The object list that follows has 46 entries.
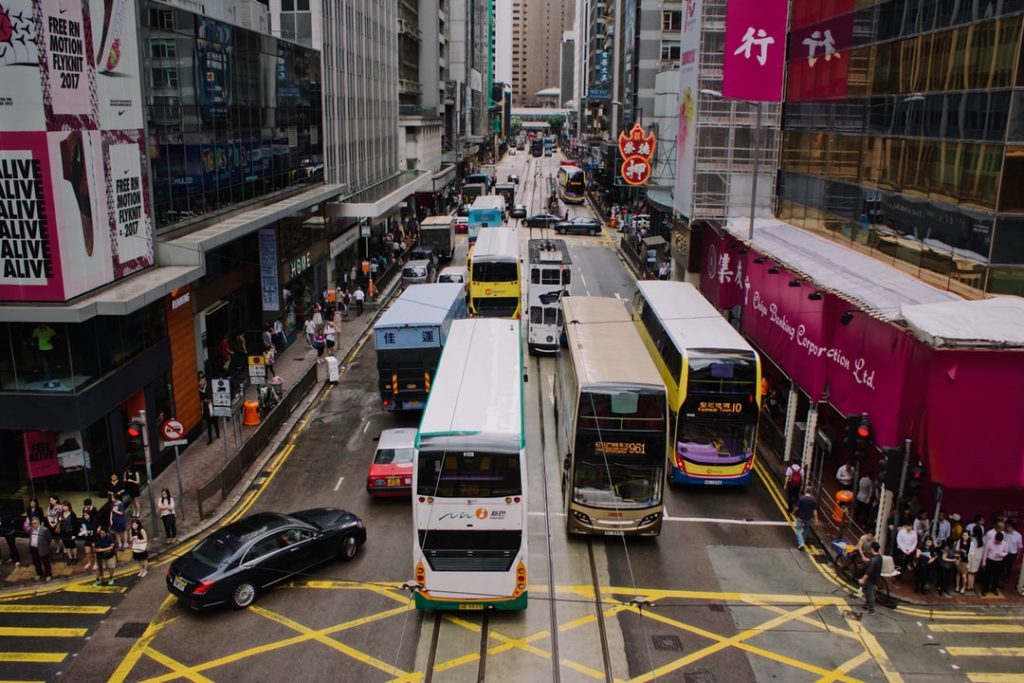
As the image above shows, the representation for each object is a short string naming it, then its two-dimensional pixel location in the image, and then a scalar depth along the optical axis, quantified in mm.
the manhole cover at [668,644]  15117
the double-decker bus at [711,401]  20922
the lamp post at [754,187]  27784
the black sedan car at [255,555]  15953
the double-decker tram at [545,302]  34375
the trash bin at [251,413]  26641
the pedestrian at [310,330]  35112
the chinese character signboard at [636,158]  38875
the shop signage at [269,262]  32500
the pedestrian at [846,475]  20297
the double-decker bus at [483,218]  56156
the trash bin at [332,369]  31183
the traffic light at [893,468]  16438
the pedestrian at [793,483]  20828
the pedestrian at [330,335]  33781
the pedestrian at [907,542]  17312
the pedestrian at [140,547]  17500
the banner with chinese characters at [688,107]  39688
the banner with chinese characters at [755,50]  29891
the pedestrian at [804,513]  18953
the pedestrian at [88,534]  17750
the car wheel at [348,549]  18312
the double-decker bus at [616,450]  18328
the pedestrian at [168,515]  18844
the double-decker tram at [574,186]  96688
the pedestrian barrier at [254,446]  20875
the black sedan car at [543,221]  74750
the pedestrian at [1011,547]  17188
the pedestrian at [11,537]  18297
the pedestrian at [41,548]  17297
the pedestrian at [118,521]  18469
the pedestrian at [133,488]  20078
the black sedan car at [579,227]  72750
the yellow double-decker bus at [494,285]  35469
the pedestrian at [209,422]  25578
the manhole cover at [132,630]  15609
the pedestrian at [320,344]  33031
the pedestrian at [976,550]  17203
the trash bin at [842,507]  18453
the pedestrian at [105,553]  17172
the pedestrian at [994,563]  17016
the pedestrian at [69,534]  18312
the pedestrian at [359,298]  42250
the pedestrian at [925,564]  17125
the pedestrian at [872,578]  16250
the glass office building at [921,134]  18859
